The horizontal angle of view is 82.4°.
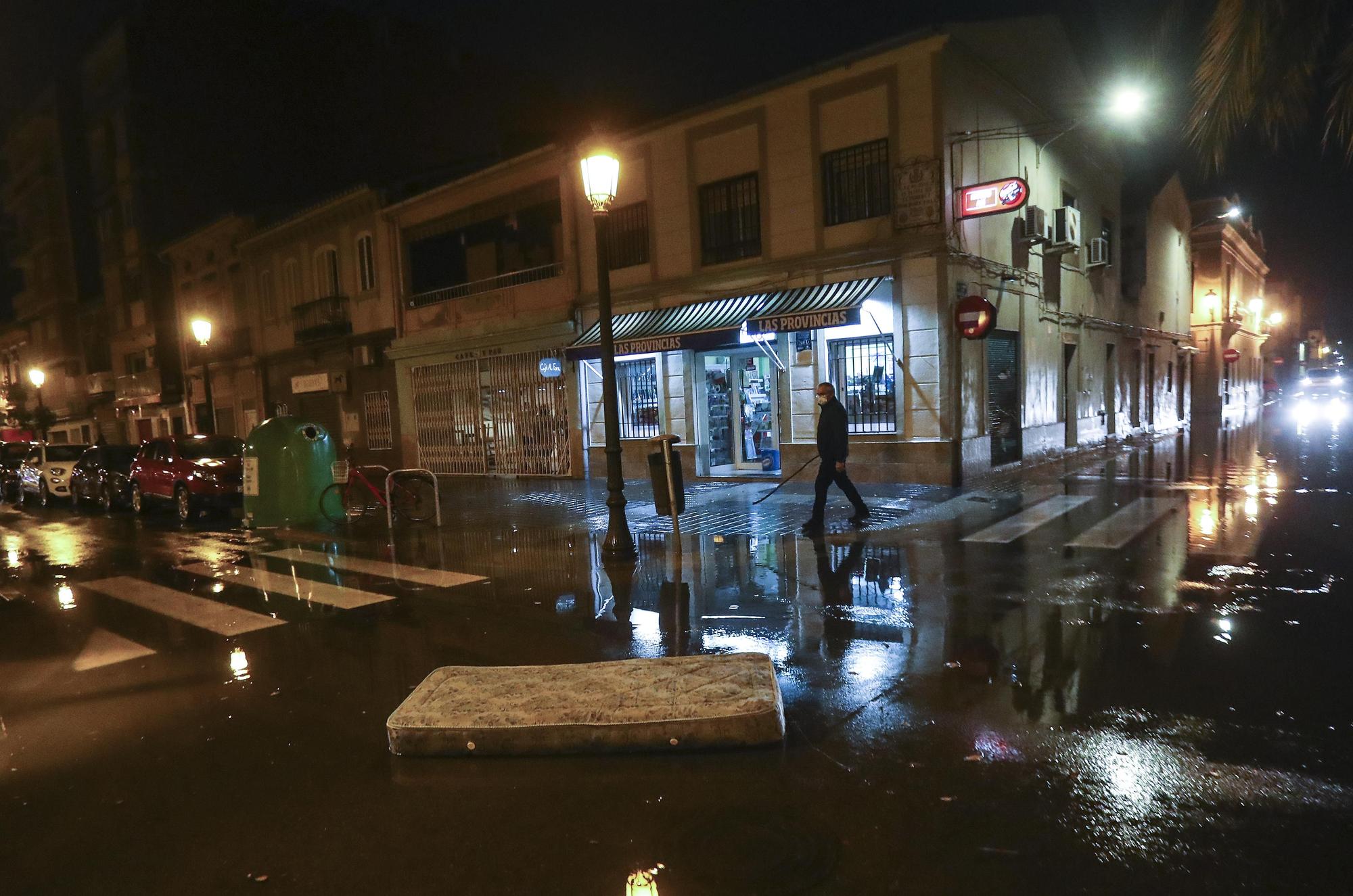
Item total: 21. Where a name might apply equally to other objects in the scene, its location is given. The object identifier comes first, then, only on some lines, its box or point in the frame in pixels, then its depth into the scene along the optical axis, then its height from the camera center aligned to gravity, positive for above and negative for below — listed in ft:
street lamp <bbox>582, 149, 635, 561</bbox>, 28.58 +2.68
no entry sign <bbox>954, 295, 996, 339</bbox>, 43.24 +4.65
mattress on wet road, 13.28 -5.20
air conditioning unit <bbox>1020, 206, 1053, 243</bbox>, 52.65 +11.69
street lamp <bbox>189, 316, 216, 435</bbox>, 57.36 +7.83
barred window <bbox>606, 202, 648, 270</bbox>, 55.77 +13.21
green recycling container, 42.91 -2.13
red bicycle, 42.63 -3.84
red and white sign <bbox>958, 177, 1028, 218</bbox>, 41.88 +11.13
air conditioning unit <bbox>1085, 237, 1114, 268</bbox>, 63.82 +11.70
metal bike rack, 40.45 -3.31
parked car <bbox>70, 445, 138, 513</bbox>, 56.44 -2.47
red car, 47.37 -2.19
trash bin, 31.86 -2.81
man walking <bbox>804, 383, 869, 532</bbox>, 34.27 -1.80
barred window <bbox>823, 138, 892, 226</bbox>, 45.44 +13.31
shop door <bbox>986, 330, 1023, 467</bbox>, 50.42 +0.01
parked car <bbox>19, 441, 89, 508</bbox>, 63.36 -2.08
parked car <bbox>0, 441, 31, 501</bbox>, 68.59 -1.72
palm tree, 22.67 +9.57
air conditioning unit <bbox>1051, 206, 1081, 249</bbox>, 55.31 +12.08
